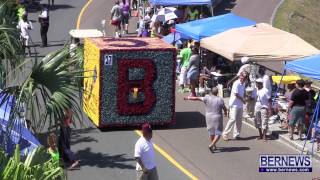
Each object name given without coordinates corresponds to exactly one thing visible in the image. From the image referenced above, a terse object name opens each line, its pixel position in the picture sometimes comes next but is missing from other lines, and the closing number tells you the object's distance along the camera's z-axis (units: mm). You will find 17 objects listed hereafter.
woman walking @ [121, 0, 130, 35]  32500
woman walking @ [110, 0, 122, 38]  31875
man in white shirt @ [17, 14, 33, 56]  27292
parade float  18578
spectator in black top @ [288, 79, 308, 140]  17875
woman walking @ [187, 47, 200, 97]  22641
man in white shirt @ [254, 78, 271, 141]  18156
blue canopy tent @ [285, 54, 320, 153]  17125
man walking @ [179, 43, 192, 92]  23594
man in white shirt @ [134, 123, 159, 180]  12531
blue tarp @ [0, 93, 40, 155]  11222
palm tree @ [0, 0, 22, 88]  11742
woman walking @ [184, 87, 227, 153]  17062
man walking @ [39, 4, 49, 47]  29683
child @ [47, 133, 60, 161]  13797
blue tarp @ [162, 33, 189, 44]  26644
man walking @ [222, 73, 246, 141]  18328
